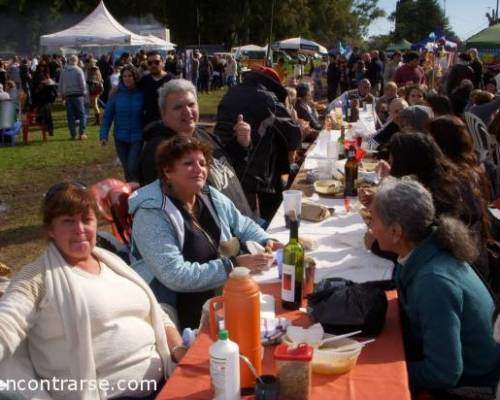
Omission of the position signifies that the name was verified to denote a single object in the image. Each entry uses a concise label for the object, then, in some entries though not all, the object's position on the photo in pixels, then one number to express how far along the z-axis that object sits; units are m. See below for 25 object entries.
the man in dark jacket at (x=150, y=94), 7.20
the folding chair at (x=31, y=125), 11.55
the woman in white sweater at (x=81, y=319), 2.01
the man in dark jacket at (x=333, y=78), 19.19
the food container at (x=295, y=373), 1.62
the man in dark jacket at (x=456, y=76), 10.07
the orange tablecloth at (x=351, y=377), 1.72
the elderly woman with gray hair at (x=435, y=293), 1.92
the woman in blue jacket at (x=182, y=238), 2.62
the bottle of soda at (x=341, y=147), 5.53
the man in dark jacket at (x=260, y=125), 4.55
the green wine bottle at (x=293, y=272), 2.22
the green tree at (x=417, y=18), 73.56
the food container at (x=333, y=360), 1.80
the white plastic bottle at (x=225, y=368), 1.56
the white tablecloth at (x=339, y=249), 2.75
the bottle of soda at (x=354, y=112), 8.46
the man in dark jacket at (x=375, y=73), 16.84
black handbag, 2.02
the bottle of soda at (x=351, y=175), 4.02
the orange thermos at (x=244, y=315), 1.73
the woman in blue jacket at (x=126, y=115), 6.99
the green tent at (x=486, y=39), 18.42
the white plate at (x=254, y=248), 2.73
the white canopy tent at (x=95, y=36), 16.20
